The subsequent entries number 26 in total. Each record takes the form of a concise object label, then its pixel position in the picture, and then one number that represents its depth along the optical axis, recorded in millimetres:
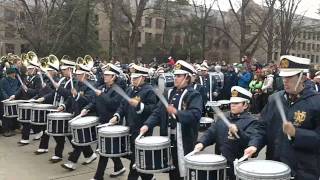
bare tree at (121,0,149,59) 31219
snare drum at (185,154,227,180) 4730
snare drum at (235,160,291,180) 4039
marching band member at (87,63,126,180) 7531
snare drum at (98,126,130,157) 6531
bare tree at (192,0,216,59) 42822
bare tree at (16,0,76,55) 31925
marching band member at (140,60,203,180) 5742
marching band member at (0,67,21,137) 11391
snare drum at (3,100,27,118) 10547
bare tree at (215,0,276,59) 31952
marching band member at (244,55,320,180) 4051
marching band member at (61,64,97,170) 8414
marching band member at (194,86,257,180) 4992
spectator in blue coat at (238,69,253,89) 16339
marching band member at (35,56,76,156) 8594
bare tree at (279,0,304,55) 36562
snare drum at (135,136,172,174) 5613
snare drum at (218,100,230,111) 14814
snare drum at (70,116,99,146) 7352
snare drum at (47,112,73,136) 8234
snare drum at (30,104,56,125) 9203
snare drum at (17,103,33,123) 9560
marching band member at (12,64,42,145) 10227
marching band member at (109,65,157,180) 6664
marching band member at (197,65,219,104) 13844
